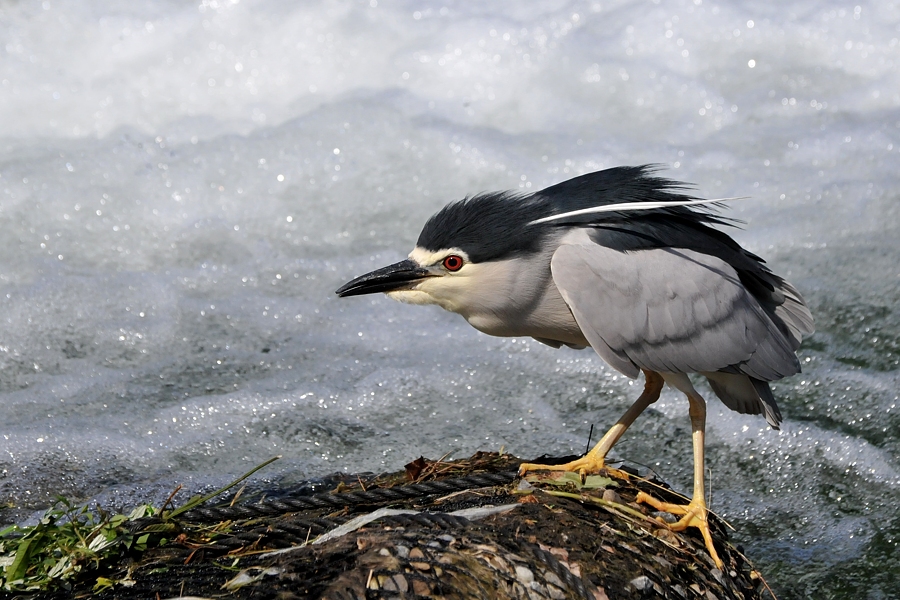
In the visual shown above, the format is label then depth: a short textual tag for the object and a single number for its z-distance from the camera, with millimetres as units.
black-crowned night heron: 5113
